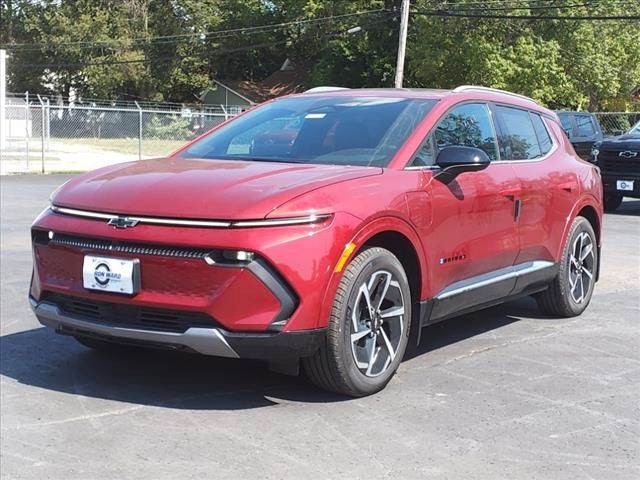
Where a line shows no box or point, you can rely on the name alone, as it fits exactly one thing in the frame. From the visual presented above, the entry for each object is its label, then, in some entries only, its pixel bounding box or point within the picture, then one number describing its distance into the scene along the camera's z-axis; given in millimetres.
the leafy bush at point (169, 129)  35219
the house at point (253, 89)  62781
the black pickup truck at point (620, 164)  14203
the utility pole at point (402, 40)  31000
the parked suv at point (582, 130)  17734
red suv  3859
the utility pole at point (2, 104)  29939
